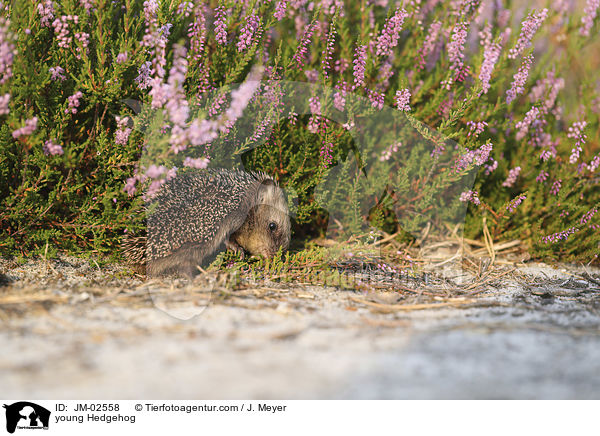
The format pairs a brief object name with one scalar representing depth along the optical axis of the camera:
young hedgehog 3.34
